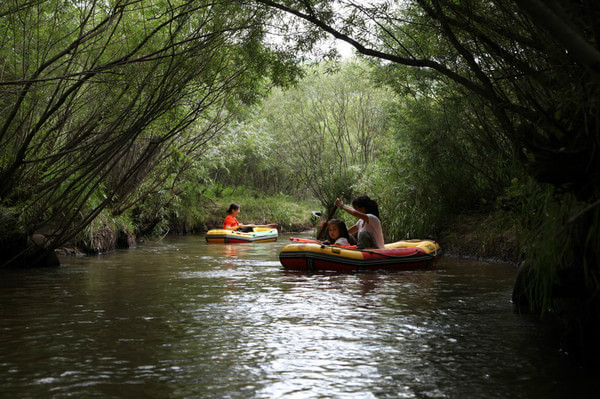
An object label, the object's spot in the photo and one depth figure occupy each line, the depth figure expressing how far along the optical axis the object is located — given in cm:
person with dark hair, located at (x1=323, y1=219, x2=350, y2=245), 996
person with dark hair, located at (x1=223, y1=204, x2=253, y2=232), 1653
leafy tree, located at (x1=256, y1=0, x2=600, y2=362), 312
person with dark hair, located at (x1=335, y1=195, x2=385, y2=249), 947
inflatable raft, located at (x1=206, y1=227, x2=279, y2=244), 1558
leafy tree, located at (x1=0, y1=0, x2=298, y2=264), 779
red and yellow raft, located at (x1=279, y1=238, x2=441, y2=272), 919
